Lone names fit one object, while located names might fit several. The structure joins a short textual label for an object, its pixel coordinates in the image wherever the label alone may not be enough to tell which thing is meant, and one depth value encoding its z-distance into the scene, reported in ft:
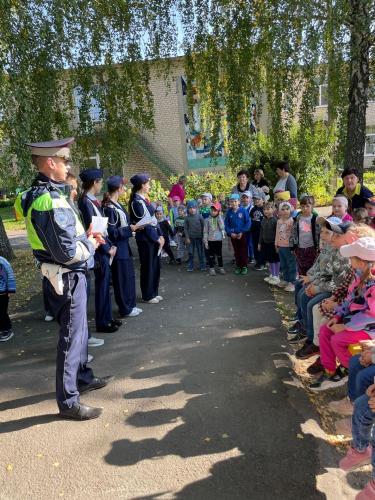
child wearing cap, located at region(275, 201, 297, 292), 23.02
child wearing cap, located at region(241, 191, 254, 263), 28.60
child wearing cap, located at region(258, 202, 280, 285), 25.48
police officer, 10.93
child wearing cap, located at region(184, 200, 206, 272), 29.40
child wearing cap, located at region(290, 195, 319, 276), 20.85
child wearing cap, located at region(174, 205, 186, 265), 33.06
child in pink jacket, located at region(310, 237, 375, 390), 10.74
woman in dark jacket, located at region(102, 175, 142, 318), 19.06
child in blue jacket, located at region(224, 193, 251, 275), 27.40
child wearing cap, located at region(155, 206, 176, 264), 31.97
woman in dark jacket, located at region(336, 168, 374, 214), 20.95
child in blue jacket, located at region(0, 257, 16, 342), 18.21
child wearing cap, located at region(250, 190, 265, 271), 28.96
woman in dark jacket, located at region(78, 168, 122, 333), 16.99
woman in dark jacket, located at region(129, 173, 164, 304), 21.33
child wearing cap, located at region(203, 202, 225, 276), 28.14
